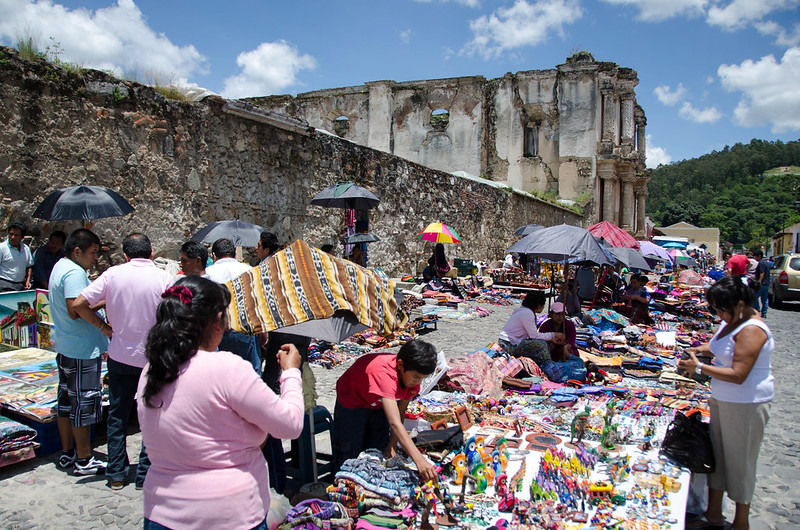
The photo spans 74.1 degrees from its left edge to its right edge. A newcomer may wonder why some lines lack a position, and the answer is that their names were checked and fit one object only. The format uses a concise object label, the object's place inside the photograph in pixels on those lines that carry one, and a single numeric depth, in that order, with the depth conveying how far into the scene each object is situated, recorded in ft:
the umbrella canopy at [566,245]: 25.30
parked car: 50.31
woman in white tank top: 10.89
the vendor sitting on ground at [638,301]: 33.88
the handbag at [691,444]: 11.47
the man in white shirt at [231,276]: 11.54
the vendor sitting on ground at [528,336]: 21.13
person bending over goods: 10.69
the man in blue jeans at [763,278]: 41.37
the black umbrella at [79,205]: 17.37
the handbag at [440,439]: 12.19
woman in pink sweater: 5.95
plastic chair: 11.37
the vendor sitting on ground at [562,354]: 20.47
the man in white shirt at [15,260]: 17.85
